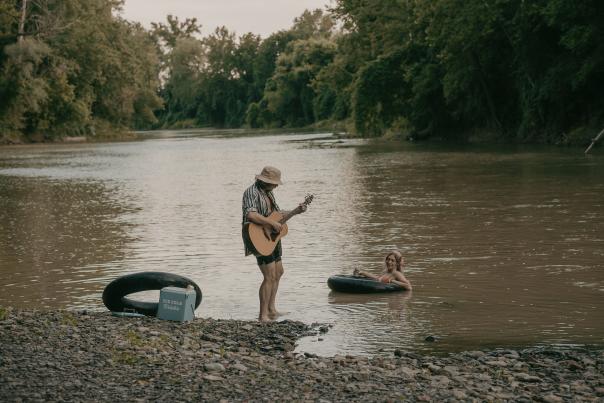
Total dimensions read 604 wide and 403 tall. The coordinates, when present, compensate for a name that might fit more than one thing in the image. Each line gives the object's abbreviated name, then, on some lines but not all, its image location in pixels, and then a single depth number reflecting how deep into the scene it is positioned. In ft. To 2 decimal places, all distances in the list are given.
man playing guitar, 38.29
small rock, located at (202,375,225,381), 27.14
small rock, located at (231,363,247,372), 28.63
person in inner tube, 45.16
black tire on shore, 38.86
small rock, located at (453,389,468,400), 25.76
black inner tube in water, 44.52
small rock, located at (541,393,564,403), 25.72
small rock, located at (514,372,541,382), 28.13
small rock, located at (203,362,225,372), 28.41
